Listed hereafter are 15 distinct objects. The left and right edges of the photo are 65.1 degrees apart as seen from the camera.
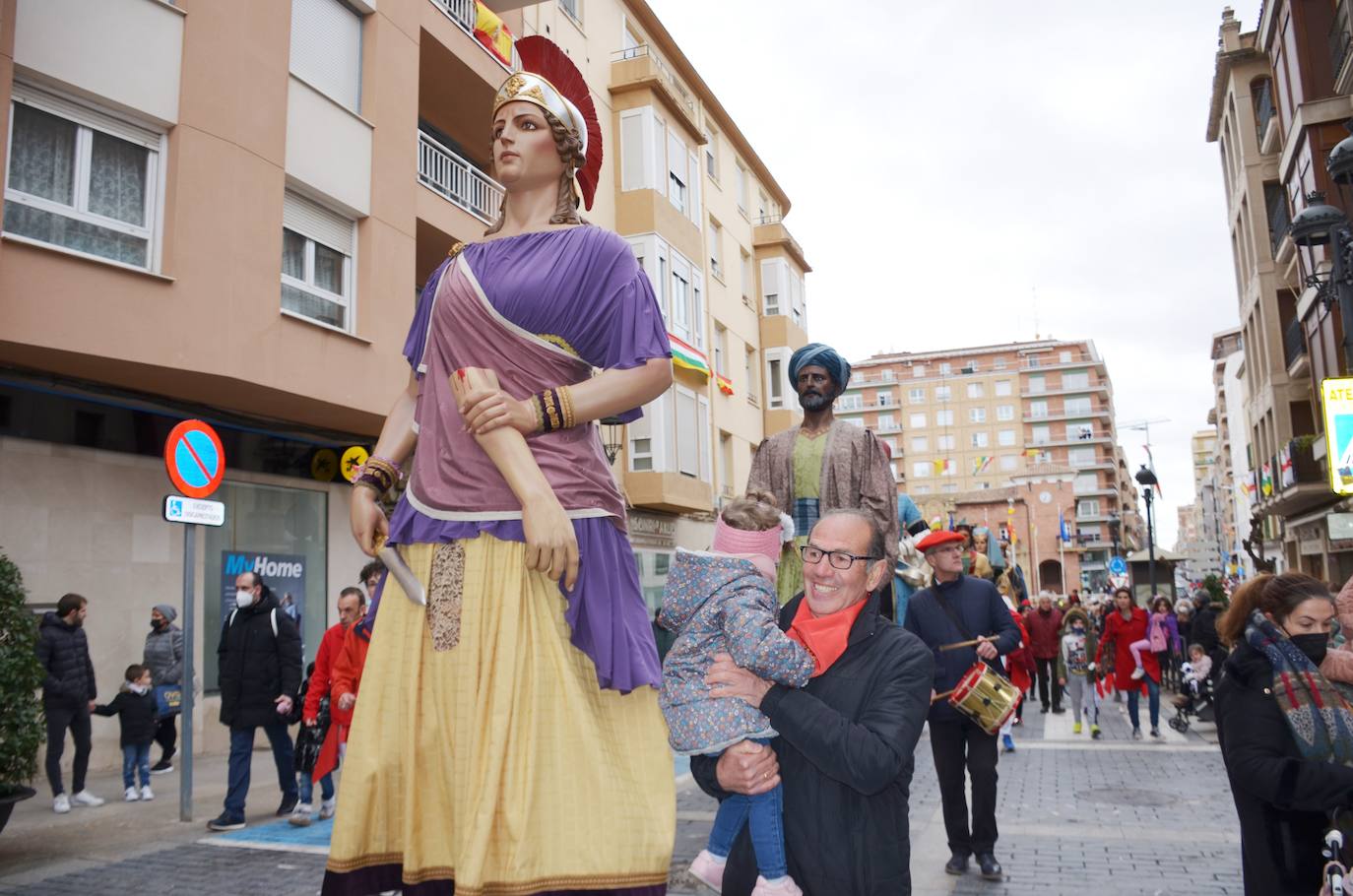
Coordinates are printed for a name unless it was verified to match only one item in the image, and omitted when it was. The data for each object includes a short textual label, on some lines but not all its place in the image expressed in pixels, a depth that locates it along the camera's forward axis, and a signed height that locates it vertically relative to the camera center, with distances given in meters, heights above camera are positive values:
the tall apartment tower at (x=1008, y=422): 109.12 +15.52
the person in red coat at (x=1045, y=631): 15.46 -0.88
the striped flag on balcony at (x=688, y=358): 25.67 +5.42
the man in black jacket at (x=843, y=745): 2.66 -0.42
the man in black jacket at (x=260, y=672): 8.38 -0.66
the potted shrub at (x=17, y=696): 6.31 -0.60
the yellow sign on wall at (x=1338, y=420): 13.52 +1.86
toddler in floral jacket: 2.68 -0.17
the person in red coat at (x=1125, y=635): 13.58 -0.86
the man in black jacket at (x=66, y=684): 8.74 -0.75
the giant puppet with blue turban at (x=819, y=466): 4.86 +0.51
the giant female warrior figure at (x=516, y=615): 2.27 -0.07
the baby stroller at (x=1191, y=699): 11.31 -1.48
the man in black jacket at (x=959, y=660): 5.69 -0.53
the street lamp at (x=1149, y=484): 25.39 +2.04
